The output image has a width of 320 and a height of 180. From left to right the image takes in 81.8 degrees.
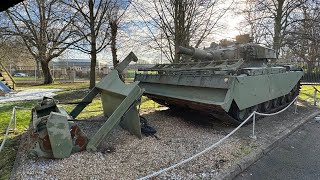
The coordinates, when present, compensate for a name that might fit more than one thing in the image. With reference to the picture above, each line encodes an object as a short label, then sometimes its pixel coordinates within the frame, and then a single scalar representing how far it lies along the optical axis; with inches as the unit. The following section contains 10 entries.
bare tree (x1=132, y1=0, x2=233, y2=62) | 308.3
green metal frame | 111.4
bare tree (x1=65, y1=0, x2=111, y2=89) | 344.9
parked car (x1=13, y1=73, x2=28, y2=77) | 1013.3
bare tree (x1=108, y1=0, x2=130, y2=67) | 386.2
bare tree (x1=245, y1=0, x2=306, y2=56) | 430.9
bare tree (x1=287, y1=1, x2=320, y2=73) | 436.6
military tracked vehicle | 146.5
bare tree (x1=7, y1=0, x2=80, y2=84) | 439.0
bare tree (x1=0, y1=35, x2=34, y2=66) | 491.6
